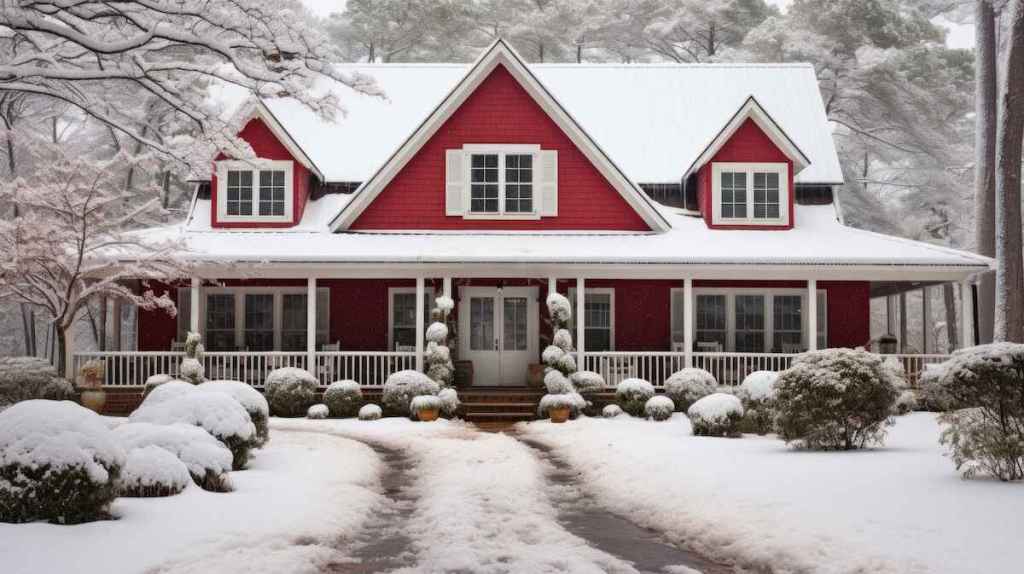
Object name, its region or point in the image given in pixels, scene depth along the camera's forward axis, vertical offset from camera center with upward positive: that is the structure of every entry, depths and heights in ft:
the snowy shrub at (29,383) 60.49 -5.06
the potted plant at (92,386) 63.52 -5.51
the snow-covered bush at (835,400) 39.68 -3.96
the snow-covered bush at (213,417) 36.45 -4.32
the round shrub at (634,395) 61.36 -5.81
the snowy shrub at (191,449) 32.17 -4.91
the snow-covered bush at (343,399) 62.13 -6.13
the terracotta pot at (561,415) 60.18 -6.92
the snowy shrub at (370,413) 60.67 -6.92
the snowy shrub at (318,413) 61.52 -6.96
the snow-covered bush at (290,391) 62.29 -5.69
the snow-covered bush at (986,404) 31.45 -3.39
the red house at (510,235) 71.20 +5.06
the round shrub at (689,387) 61.67 -5.33
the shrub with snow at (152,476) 30.12 -5.39
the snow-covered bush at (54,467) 25.09 -4.29
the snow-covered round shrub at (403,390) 61.36 -5.50
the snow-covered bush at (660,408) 58.39 -6.34
